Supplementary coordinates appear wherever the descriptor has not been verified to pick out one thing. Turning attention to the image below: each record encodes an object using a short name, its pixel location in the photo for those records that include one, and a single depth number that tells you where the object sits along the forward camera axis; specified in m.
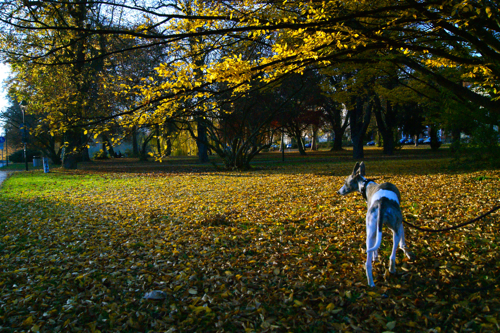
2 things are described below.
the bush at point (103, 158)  42.63
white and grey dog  3.42
